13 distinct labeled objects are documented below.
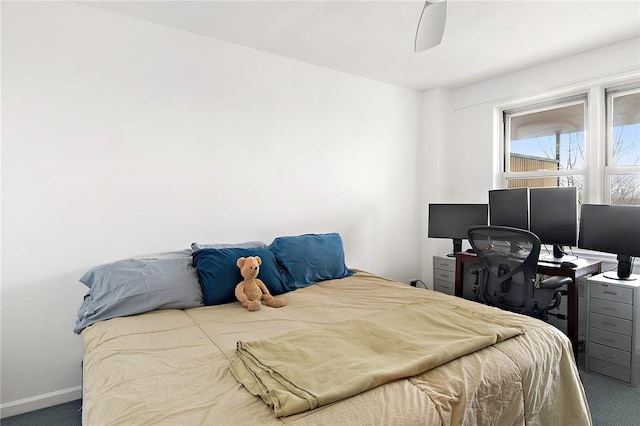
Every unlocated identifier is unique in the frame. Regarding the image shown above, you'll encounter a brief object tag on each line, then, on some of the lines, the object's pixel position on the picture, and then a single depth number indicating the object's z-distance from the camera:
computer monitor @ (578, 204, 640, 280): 2.67
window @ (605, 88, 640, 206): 3.13
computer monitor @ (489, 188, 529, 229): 3.35
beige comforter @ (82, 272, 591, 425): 1.14
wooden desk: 2.75
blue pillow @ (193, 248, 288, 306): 2.35
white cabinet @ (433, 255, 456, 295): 3.82
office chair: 2.58
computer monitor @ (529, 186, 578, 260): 3.01
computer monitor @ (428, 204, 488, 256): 3.74
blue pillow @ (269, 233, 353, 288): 2.81
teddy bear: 2.33
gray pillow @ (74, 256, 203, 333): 2.05
